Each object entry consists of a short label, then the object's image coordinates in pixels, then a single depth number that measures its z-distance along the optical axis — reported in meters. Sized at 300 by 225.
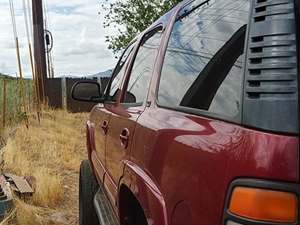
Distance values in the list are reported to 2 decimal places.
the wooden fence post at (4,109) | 6.28
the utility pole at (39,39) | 9.20
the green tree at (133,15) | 10.89
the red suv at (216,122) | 0.88
